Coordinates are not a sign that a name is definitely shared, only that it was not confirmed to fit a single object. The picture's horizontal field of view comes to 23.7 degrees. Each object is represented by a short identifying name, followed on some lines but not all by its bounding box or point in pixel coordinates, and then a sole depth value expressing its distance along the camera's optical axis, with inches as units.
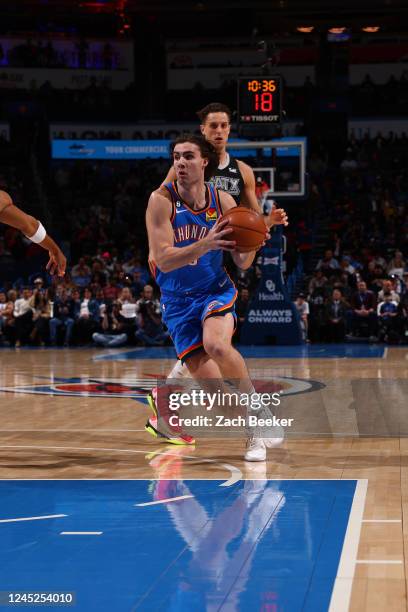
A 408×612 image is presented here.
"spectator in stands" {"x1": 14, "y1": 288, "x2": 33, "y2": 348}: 806.5
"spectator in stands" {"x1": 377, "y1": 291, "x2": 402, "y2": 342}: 751.1
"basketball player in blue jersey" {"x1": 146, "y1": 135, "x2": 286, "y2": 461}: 259.9
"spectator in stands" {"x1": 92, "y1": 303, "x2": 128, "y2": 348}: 775.1
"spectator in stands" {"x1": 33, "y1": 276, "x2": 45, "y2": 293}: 820.0
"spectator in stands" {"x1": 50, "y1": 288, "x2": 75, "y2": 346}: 800.9
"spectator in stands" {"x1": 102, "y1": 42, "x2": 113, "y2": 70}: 1309.1
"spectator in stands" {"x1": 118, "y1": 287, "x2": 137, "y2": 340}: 771.4
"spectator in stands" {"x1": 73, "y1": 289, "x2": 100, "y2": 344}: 792.3
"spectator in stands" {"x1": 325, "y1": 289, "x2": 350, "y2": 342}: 765.9
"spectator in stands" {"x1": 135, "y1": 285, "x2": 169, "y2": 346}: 762.8
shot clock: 689.6
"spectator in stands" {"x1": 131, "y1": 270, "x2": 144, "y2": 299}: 824.3
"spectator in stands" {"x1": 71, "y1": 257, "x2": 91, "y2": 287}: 871.8
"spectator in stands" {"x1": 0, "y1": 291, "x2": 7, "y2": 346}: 815.0
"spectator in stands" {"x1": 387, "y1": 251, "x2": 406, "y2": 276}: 822.5
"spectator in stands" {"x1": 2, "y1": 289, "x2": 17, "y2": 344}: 812.6
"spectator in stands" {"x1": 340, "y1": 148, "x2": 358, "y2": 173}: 1131.9
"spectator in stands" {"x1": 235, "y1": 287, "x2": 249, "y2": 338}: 777.6
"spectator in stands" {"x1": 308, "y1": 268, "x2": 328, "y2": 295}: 803.4
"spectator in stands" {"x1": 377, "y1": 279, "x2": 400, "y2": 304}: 745.6
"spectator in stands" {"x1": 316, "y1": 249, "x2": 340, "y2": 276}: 845.6
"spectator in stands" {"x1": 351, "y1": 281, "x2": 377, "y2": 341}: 765.9
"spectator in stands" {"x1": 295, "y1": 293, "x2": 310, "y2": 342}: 780.6
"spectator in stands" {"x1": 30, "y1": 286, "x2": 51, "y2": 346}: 802.2
